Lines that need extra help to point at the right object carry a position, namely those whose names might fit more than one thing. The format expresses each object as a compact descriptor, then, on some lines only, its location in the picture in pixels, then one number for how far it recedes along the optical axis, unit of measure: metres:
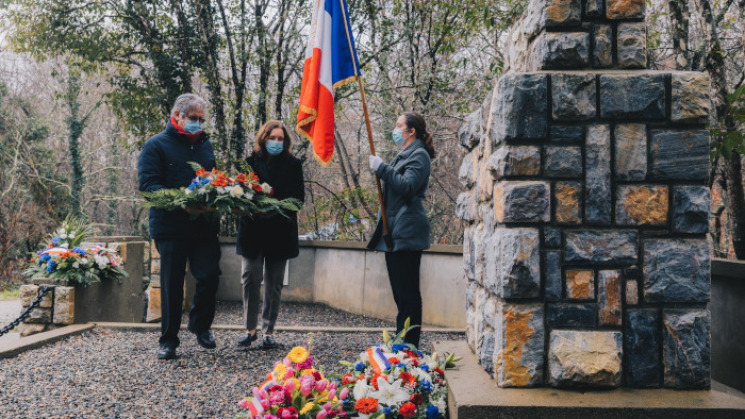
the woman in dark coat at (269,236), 4.82
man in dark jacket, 4.50
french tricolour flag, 4.33
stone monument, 2.50
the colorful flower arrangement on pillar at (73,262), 5.95
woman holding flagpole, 4.01
